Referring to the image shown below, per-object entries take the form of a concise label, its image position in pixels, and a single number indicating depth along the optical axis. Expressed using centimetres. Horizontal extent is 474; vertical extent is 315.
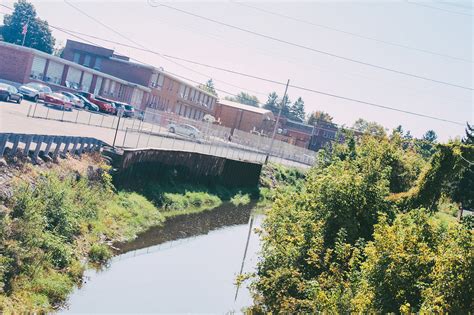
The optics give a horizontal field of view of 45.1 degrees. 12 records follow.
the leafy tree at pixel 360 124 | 9113
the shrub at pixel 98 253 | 1922
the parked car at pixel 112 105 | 5625
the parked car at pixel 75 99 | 5161
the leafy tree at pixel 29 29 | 8631
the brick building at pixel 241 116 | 9825
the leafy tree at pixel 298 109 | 18758
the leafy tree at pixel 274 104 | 17270
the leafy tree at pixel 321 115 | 15362
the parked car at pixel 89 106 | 5428
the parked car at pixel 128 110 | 5791
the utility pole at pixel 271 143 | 5852
